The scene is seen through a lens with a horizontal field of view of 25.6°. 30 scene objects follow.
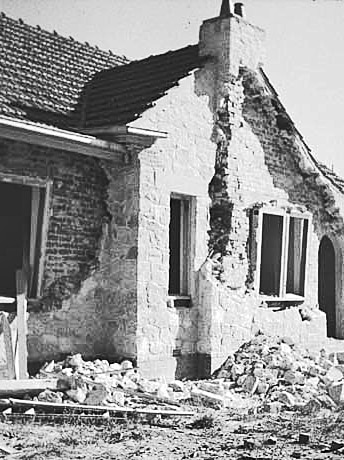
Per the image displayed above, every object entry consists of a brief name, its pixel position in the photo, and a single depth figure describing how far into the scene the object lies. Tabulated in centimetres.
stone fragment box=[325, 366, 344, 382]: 1228
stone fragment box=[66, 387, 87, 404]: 931
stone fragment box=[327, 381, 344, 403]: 1106
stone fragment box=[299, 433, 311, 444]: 789
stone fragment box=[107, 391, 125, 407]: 940
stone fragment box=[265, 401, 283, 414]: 1027
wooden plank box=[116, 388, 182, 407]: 974
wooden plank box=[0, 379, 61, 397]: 916
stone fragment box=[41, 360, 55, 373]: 1046
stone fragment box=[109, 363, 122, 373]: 1083
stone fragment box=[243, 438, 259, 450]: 761
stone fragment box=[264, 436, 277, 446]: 778
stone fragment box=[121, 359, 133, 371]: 1102
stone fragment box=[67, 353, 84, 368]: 1066
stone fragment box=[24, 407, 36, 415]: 866
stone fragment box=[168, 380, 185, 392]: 1085
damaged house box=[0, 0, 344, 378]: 1103
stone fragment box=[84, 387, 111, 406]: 924
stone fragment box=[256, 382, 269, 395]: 1173
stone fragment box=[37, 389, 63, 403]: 921
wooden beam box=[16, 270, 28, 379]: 1006
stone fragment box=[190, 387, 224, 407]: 1047
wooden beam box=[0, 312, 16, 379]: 990
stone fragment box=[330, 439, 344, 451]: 758
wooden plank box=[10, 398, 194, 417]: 885
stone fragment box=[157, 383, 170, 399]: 994
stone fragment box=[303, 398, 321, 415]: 1026
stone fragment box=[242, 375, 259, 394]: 1172
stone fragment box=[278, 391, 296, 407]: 1070
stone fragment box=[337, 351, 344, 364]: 1457
